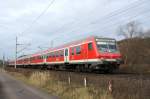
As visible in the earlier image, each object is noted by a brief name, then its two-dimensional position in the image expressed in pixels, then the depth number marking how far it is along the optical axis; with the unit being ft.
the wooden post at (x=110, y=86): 19.68
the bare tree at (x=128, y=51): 87.99
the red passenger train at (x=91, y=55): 39.18
